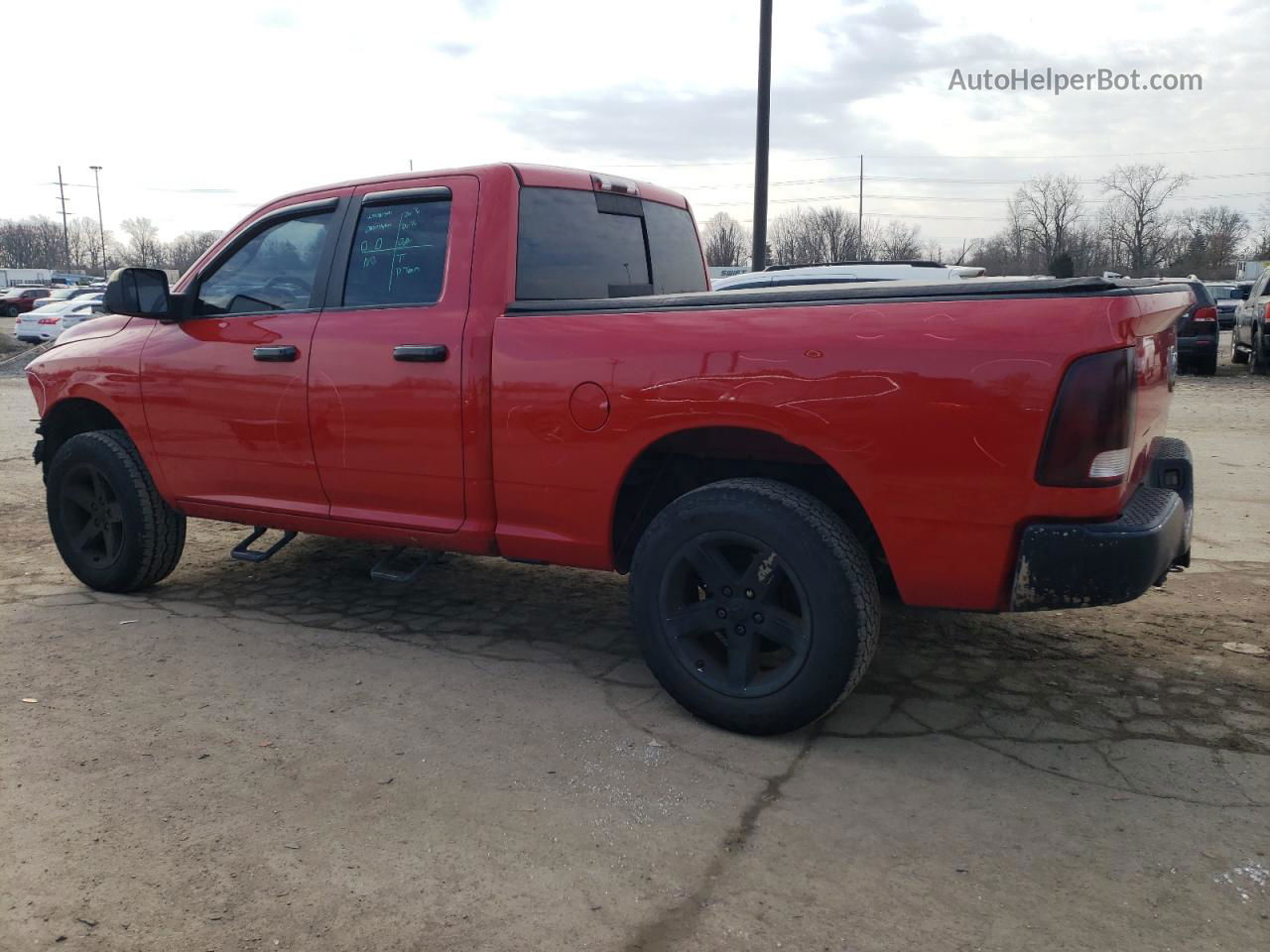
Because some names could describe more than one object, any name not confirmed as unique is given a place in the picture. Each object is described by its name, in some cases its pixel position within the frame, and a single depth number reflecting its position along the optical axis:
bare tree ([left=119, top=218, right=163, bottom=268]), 96.64
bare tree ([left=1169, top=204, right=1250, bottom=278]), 70.19
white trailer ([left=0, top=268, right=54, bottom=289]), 86.81
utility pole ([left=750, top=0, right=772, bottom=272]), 13.78
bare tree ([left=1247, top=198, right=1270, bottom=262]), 68.81
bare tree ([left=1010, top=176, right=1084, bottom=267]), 59.81
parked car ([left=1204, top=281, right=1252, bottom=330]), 32.78
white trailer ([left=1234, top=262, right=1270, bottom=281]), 50.08
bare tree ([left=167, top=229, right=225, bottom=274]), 84.95
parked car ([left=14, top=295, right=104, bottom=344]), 26.72
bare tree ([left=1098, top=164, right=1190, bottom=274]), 71.25
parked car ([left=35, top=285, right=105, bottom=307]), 38.96
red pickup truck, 2.89
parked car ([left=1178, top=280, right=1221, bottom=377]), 16.47
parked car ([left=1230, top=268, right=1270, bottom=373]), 16.66
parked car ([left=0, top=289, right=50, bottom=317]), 46.75
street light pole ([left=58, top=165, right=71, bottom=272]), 112.25
